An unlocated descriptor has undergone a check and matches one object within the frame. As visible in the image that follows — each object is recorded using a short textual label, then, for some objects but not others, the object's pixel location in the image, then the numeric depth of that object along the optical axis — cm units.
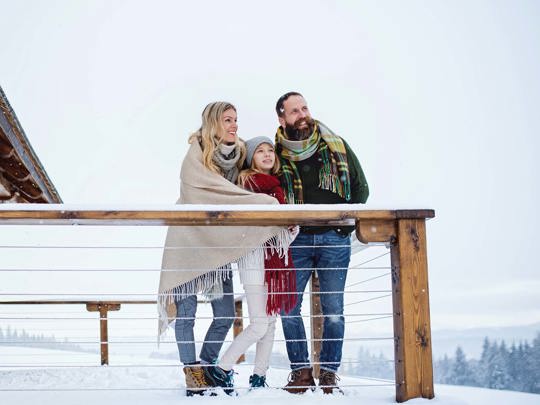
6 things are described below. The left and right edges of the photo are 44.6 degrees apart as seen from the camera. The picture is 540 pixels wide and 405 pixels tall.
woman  302
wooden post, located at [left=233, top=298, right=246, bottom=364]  629
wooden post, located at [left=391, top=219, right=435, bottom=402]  254
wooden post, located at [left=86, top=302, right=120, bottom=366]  619
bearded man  320
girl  295
